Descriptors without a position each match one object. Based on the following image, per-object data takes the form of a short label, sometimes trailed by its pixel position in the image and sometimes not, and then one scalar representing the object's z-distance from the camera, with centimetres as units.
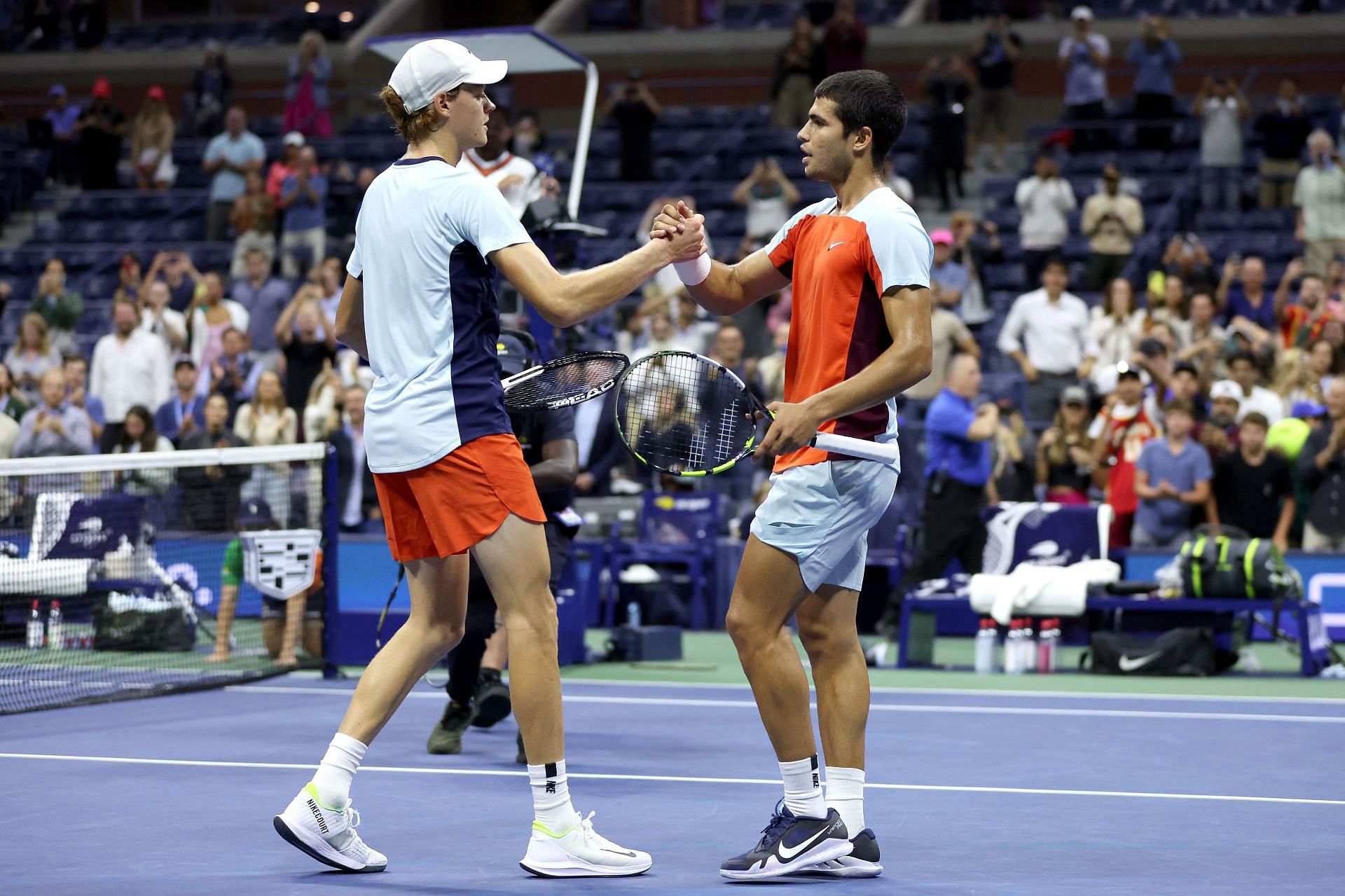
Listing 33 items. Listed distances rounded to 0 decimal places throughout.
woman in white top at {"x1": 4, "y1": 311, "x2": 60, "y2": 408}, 1756
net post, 1052
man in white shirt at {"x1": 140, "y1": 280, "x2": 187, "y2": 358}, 1792
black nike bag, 1133
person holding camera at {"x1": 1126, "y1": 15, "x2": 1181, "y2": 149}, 2066
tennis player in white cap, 498
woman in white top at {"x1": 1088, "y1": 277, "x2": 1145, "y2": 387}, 1548
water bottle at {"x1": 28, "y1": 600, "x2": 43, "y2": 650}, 1097
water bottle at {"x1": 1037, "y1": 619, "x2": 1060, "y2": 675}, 1152
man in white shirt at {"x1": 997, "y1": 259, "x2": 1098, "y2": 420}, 1571
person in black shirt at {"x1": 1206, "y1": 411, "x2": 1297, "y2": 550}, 1343
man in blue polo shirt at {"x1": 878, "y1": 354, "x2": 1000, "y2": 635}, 1231
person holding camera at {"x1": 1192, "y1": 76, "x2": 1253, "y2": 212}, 1955
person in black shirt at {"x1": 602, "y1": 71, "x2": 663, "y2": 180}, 2181
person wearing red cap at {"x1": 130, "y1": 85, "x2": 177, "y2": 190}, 2434
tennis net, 1056
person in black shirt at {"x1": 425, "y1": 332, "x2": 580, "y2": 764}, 754
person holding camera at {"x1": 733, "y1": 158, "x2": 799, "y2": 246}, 1884
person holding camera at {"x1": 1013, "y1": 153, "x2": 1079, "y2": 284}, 1848
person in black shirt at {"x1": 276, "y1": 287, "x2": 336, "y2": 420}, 1670
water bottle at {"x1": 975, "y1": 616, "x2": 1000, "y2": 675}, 1152
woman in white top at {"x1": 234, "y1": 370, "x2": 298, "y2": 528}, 1496
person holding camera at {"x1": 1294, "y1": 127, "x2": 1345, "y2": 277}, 1734
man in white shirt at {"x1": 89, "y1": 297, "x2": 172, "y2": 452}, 1712
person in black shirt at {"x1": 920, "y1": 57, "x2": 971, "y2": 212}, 2028
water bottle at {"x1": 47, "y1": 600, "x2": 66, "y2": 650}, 1114
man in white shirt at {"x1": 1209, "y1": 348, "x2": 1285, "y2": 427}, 1408
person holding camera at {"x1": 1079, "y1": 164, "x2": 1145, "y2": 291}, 1781
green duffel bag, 1127
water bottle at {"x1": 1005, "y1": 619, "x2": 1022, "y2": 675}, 1150
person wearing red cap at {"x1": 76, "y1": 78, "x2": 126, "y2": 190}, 2459
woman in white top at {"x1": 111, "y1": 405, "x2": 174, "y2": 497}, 1440
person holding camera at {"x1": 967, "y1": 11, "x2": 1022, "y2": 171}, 2147
